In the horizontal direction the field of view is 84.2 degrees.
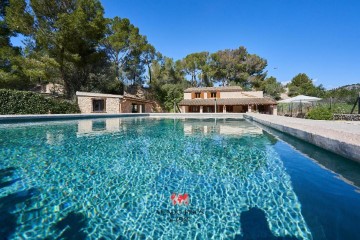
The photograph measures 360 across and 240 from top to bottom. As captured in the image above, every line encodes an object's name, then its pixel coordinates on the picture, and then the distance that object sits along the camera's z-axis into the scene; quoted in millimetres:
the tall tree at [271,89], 41625
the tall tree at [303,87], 46984
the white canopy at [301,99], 17766
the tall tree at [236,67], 40812
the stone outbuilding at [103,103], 23359
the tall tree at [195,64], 40906
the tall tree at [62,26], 22078
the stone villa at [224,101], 29562
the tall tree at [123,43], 31906
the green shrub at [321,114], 12883
